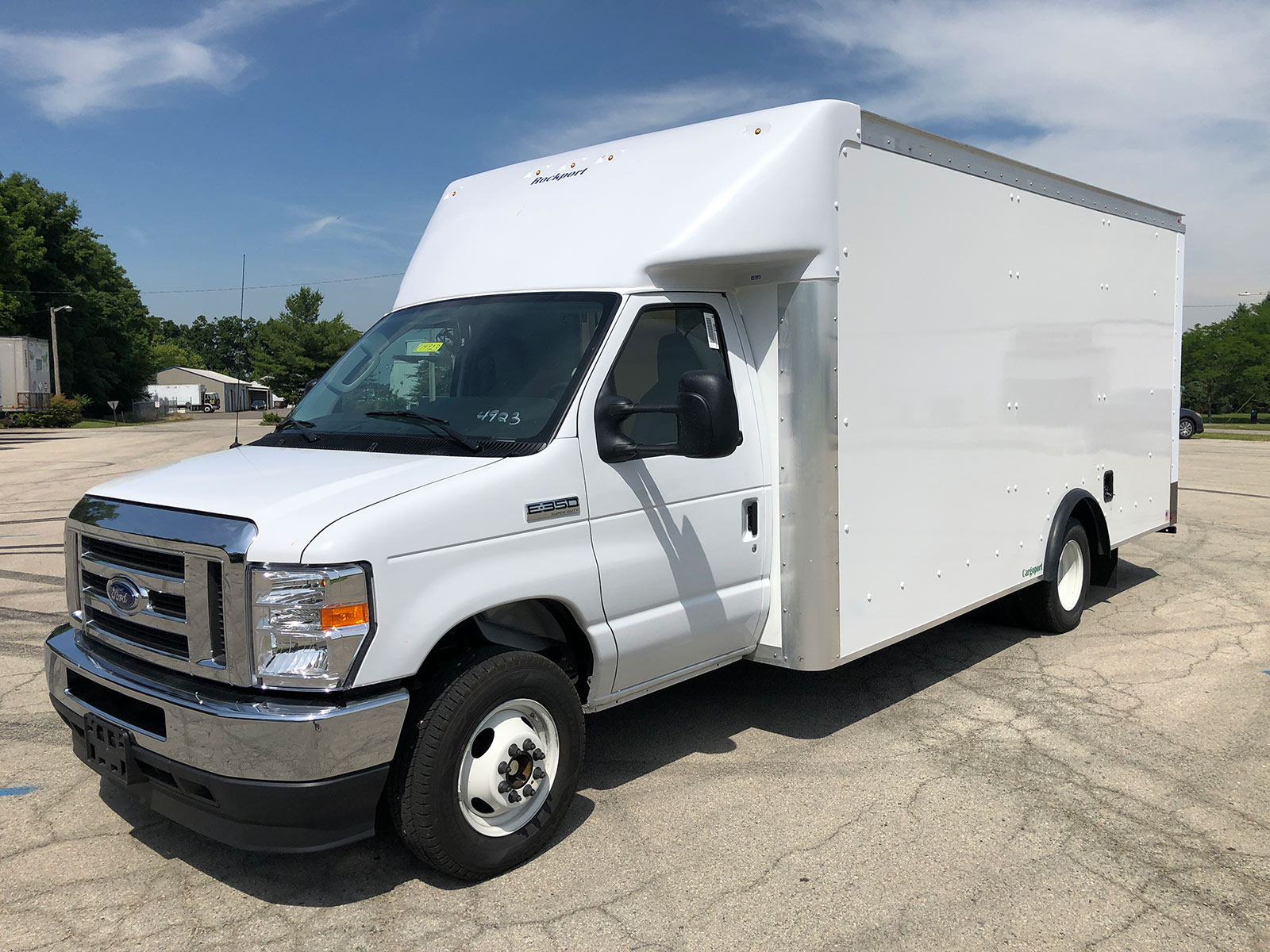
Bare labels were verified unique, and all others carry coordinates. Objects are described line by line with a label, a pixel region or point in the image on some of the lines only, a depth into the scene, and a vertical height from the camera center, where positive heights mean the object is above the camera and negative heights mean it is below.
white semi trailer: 48.91 +0.81
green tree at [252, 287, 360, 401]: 73.56 +3.05
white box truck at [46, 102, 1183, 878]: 3.39 -0.45
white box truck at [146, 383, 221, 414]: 100.00 -0.55
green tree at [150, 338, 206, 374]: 111.56 +4.28
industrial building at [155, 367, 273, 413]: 111.06 +0.93
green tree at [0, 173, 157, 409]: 55.97 +6.02
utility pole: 54.78 +3.38
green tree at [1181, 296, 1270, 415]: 61.22 +0.50
